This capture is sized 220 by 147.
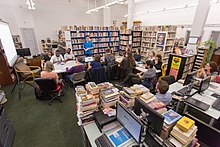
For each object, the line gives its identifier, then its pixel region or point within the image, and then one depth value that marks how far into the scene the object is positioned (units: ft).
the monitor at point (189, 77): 7.65
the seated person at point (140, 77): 9.98
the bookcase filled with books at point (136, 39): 22.84
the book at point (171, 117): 4.00
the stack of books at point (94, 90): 5.88
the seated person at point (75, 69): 11.86
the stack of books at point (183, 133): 3.60
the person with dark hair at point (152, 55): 15.26
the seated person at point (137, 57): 17.37
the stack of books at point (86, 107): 5.31
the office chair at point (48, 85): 9.19
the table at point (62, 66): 12.17
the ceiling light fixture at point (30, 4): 13.16
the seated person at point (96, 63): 12.45
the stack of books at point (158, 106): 4.60
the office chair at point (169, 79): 9.19
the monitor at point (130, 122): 3.93
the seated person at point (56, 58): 14.51
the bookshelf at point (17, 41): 23.72
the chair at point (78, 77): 11.56
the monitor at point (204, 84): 7.23
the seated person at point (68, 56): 15.94
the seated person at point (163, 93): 5.97
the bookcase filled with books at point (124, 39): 22.16
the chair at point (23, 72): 12.44
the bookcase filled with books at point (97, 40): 20.03
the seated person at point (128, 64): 12.40
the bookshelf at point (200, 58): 17.20
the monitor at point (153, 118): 3.74
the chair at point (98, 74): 11.77
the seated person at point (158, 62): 12.75
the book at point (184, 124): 3.63
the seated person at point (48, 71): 9.86
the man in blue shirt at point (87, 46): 19.08
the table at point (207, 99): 6.15
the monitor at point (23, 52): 20.05
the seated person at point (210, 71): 9.56
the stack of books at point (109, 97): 5.58
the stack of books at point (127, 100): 5.49
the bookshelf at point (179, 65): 12.67
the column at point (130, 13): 22.67
